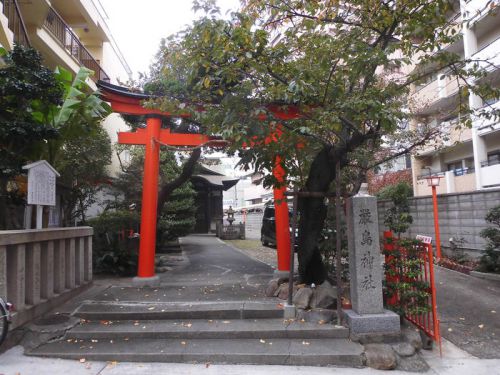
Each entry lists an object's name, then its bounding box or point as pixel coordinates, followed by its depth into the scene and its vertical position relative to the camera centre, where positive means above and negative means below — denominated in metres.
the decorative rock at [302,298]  6.15 -1.37
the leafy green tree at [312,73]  5.53 +2.29
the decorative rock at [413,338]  5.18 -1.75
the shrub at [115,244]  9.81 -0.68
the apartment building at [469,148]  17.58 +3.33
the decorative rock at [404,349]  4.98 -1.83
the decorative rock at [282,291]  6.80 -1.39
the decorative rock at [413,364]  4.76 -1.95
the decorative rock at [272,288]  7.08 -1.38
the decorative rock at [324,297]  6.08 -1.35
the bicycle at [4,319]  4.84 -1.23
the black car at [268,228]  17.16 -0.57
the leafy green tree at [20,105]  5.97 +1.95
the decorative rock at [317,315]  5.82 -1.57
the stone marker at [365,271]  5.33 -0.86
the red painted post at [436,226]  11.71 -0.45
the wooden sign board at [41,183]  6.17 +0.66
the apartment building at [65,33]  10.11 +6.45
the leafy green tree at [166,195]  13.19 +0.91
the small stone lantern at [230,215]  23.67 +0.12
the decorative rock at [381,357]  4.77 -1.86
